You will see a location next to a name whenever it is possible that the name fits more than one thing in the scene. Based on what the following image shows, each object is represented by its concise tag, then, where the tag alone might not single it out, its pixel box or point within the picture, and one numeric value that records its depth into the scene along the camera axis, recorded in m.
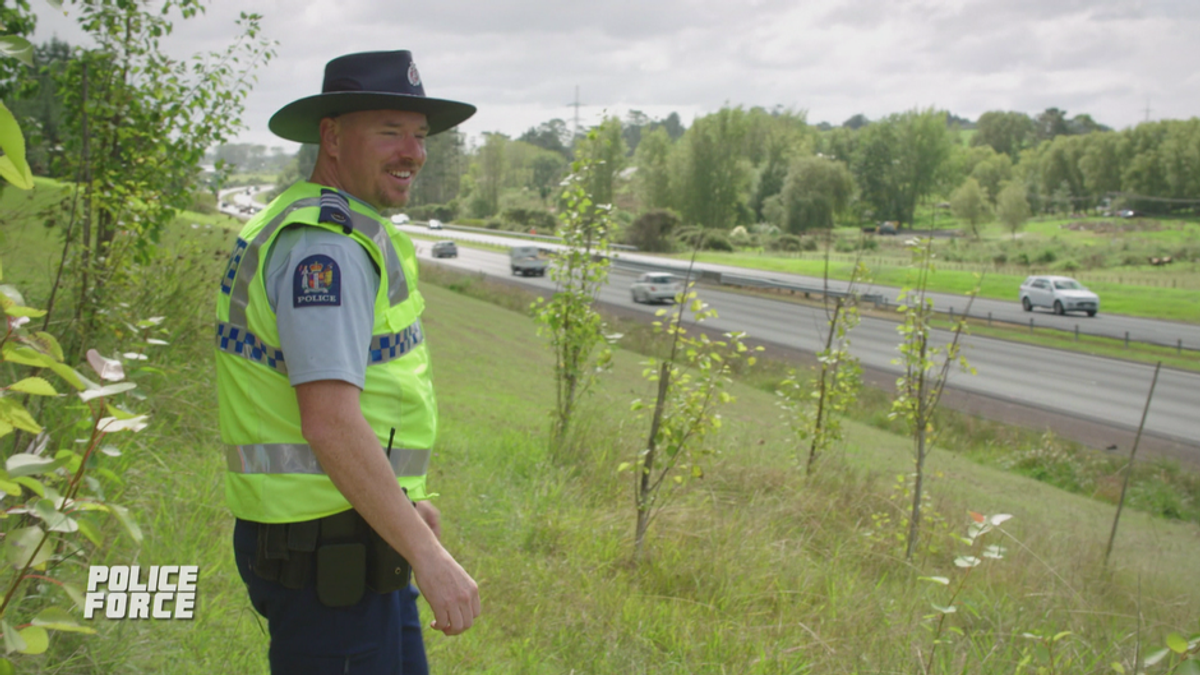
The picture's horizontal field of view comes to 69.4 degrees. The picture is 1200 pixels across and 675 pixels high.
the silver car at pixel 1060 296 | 33.12
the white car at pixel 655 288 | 35.28
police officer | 1.79
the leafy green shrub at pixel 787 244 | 55.72
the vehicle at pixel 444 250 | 55.34
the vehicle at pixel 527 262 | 44.88
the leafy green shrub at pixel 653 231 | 60.09
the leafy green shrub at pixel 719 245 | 63.58
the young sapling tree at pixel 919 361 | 6.77
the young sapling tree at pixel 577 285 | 7.26
